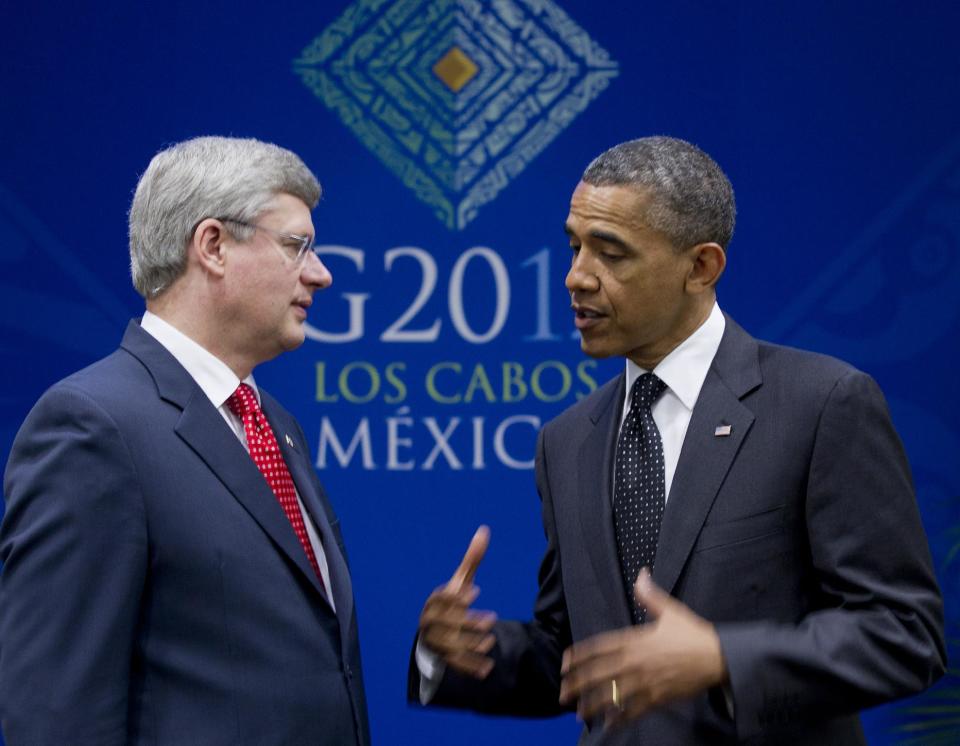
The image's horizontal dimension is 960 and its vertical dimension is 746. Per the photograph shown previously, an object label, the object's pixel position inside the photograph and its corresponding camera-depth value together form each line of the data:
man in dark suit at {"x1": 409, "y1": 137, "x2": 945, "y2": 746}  4.53
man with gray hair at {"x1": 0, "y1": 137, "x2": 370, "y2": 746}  4.53
